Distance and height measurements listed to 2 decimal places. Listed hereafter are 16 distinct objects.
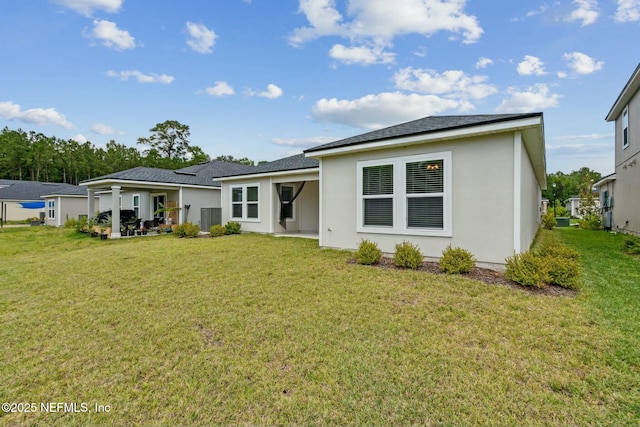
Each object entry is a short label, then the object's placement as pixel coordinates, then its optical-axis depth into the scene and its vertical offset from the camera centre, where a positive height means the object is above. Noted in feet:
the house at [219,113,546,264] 19.22 +1.98
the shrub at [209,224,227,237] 43.93 -3.13
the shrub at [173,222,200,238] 44.52 -3.09
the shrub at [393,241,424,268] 20.30 -3.29
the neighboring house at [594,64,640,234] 37.09 +6.79
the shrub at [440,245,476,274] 18.56 -3.33
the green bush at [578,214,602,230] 55.11 -2.75
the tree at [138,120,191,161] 150.61 +37.04
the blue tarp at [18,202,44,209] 83.82 +1.63
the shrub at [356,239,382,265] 21.76 -3.30
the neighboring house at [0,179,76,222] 98.64 +4.17
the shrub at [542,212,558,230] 61.75 -2.60
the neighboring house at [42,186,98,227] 80.38 +1.57
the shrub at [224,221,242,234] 45.09 -2.69
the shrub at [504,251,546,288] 15.90 -3.42
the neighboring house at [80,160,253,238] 49.37 +3.80
